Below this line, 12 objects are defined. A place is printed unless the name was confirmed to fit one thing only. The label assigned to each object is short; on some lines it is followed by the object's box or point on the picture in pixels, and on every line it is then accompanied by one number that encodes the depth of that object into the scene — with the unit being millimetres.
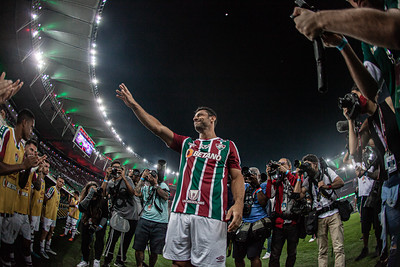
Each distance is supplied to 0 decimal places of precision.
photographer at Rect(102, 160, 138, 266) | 5871
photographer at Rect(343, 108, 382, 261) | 1741
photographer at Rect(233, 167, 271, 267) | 4617
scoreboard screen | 28406
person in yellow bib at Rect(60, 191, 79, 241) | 10541
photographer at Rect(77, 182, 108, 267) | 5652
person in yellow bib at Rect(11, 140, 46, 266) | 4082
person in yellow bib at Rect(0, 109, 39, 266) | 3381
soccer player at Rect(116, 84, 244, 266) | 2564
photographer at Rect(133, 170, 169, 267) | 5508
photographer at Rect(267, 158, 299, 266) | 4775
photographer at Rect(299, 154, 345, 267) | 4457
